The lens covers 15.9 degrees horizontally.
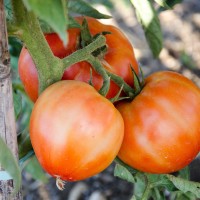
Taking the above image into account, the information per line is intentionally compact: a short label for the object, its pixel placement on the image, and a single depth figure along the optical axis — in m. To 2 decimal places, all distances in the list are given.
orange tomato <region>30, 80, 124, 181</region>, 0.51
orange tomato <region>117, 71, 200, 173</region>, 0.56
